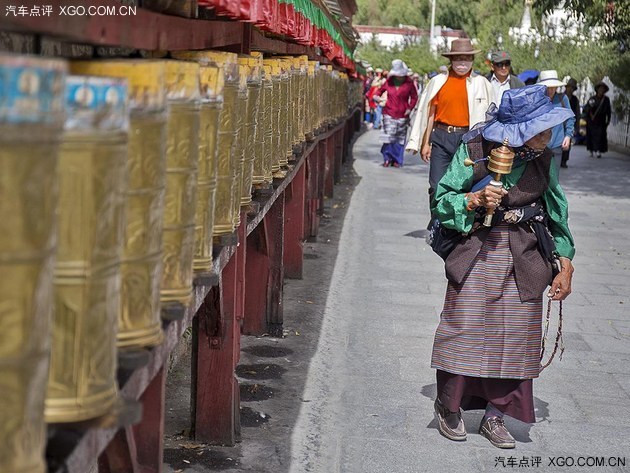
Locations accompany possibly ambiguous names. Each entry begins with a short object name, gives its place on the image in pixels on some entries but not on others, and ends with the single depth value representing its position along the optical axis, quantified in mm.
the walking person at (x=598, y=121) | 46544
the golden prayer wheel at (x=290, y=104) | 10698
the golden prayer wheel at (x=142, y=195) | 3898
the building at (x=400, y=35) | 111082
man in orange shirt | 17302
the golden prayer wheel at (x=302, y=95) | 12489
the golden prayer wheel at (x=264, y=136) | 8458
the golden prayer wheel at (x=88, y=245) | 3235
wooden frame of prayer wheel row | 2826
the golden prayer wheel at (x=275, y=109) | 9211
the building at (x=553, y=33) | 65239
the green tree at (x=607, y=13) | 32289
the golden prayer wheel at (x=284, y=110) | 10175
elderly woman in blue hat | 9120
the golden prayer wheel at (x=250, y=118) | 7197
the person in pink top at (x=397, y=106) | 35680
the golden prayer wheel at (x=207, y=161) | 5180
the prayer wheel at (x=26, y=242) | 2688
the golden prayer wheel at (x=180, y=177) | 4574
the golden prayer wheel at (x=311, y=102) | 14202
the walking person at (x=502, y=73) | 20666
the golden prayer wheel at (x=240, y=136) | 6487
